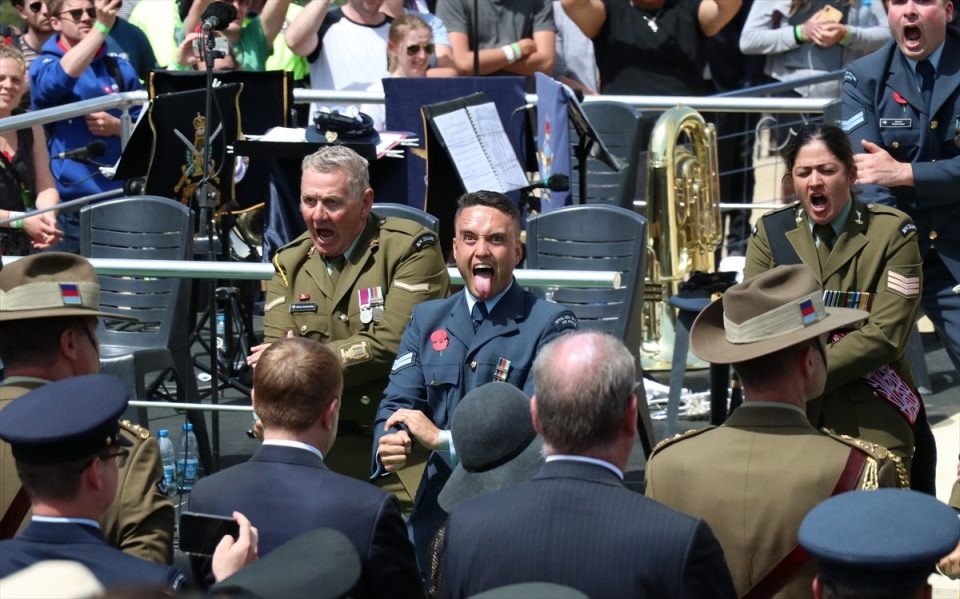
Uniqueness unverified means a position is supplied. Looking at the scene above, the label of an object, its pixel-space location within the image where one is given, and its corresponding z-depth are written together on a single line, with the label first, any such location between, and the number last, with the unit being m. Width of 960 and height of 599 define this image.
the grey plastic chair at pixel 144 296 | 15.34
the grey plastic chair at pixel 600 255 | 15.31
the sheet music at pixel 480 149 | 17.59
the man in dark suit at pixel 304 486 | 8.07
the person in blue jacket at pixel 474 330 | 11.15
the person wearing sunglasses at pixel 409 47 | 20.30
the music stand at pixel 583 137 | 18.20
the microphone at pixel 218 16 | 16.67
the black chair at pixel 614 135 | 20.02
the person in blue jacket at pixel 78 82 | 19.89
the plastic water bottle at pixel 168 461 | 15.04
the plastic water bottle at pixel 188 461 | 14.71
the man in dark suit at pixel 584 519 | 7.08
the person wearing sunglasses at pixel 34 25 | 21.42
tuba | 18.30
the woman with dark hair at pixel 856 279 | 11.27
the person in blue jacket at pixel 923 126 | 13.16
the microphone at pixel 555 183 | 17.64
